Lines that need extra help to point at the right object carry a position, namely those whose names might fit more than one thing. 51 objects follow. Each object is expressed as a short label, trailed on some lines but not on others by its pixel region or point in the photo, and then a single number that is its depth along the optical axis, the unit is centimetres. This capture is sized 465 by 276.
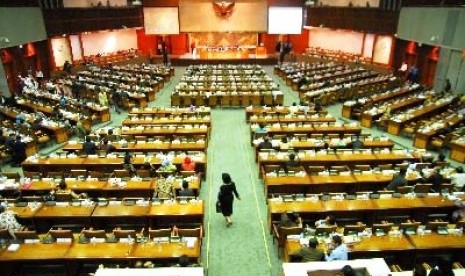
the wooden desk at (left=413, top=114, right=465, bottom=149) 1480
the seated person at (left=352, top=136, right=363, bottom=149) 1310
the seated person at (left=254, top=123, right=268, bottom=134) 1448
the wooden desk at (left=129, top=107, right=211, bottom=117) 1732
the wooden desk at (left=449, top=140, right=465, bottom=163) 1377
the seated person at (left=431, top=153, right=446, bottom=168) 1164
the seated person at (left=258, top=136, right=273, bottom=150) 1294
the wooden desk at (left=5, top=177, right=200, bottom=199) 1026
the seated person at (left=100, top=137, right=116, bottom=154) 1280
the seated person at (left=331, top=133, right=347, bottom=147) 1331
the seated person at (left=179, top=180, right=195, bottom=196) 951
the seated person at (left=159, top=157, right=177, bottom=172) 1097
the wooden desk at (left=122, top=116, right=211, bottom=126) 1591
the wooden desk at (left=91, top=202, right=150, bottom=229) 893
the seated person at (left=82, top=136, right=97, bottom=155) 1265
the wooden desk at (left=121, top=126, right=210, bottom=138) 1471
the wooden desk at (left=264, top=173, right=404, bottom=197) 1049
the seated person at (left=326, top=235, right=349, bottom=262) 729
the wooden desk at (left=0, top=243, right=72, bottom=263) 743
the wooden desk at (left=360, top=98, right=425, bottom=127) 1762
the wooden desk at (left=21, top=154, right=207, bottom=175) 1199
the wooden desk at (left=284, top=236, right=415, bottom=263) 766
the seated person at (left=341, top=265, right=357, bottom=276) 626
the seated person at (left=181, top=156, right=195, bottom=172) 1134
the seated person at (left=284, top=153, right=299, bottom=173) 1122
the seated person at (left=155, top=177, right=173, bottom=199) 973
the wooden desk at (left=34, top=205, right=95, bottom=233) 896
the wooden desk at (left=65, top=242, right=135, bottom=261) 745
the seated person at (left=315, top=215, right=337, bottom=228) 834
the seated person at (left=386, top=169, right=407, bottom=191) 1012
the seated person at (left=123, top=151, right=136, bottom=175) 1118
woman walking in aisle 945
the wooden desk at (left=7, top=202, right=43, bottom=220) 897
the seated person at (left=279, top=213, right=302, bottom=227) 828
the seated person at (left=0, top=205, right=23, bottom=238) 842
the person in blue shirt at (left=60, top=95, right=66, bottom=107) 1842
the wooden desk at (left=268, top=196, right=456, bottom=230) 908
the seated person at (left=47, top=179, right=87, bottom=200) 967
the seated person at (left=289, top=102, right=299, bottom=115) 1752
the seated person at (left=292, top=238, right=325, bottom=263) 732
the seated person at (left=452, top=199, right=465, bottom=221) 926
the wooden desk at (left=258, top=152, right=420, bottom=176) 1205
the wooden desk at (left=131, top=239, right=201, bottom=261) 746
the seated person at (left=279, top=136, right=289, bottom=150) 1301
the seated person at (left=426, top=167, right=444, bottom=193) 1029
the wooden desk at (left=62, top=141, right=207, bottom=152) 1308
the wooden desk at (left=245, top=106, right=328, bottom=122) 1747
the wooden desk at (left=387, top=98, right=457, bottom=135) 1648
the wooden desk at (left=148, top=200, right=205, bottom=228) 892
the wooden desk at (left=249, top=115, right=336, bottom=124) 1608
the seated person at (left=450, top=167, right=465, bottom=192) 1073
